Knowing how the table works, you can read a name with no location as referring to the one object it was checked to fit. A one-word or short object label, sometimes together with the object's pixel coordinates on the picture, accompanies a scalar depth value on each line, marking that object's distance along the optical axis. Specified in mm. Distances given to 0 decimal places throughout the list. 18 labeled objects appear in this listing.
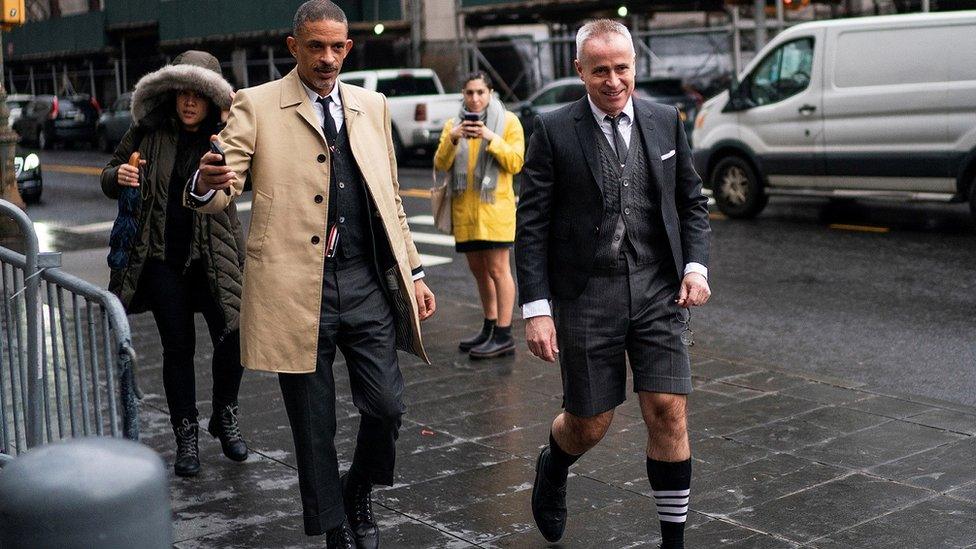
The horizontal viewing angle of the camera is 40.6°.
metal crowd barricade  4332
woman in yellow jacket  7938
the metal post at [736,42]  23906
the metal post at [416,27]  31441
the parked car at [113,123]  32531
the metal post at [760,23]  22031
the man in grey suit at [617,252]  4438
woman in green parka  5715
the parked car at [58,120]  35719
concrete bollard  2150
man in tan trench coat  4527
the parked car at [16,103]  36781
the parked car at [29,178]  19922
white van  12602
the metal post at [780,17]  21428
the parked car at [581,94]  21703
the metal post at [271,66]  35056
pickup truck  23766
